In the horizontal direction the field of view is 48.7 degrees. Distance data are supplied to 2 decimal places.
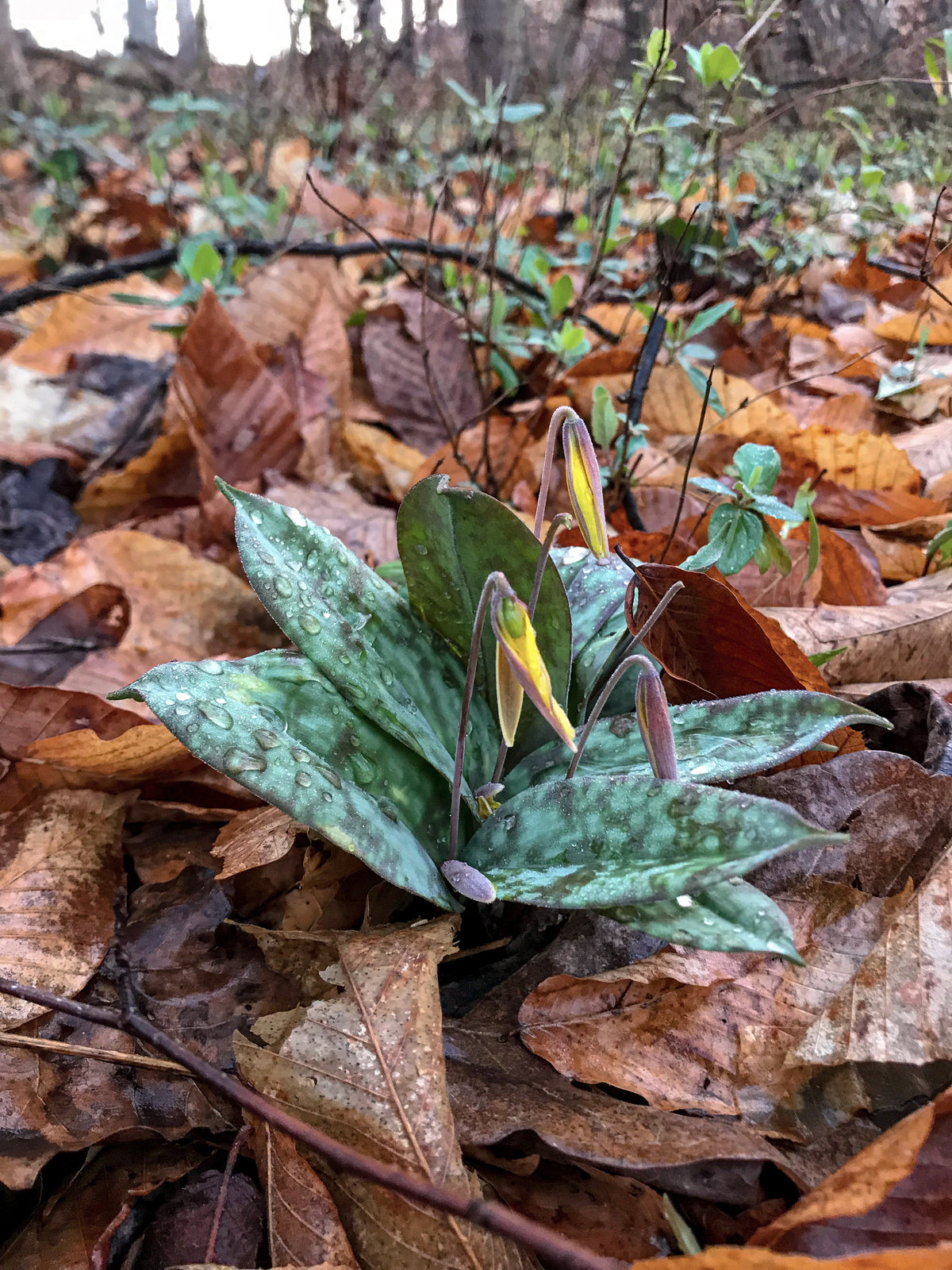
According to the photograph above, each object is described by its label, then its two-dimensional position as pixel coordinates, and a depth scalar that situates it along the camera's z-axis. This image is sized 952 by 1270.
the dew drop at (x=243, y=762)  0.24
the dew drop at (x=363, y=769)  0.29
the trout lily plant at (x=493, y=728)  0.23
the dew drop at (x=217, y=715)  0.25
